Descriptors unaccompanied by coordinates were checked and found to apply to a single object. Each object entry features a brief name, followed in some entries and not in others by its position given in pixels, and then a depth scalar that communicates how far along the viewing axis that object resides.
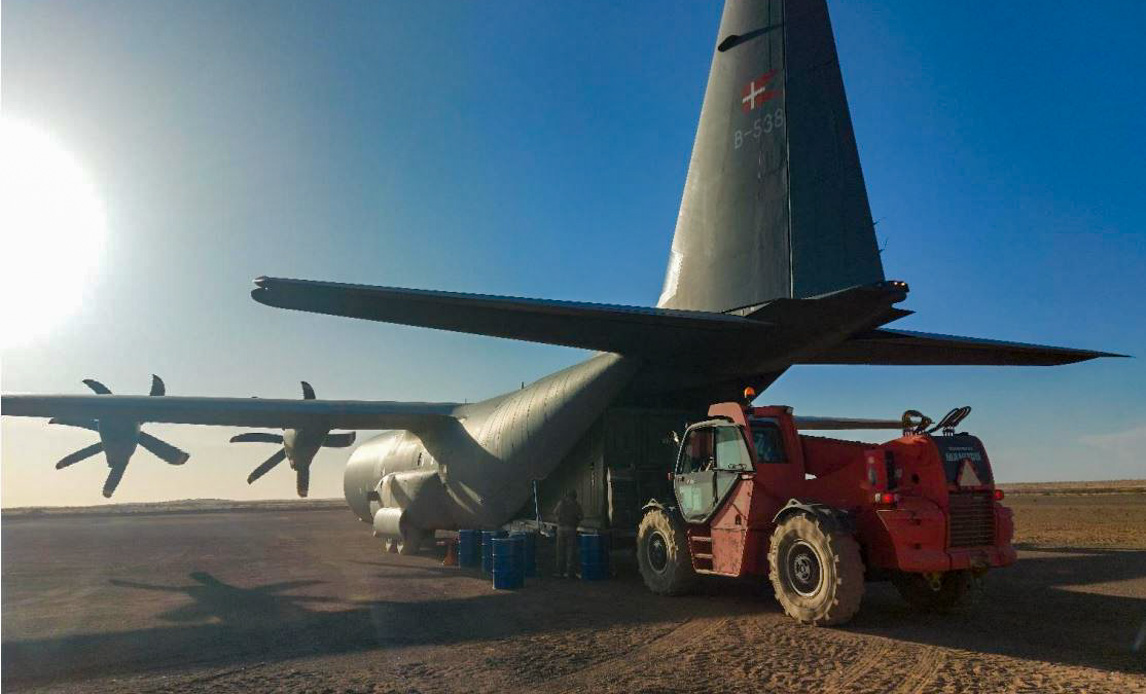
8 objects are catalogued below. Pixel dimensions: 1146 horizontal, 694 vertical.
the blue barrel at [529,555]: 13.29
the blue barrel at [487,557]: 14.48
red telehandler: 8.29
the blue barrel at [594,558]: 13.12
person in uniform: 13.38
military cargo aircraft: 9.95
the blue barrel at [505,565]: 12.16
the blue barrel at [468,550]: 15.95
